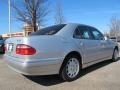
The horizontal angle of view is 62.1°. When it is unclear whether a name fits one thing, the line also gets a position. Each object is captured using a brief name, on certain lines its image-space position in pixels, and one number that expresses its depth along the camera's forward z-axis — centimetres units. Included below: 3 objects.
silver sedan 221
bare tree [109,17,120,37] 2526
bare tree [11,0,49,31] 922
